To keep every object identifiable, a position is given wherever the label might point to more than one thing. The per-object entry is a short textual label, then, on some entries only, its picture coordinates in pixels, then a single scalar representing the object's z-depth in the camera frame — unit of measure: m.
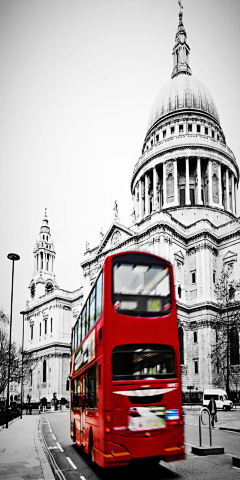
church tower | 73.50
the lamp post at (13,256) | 31.58
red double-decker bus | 10.38
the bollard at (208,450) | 13.59
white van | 39.53
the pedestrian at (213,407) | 22.88
